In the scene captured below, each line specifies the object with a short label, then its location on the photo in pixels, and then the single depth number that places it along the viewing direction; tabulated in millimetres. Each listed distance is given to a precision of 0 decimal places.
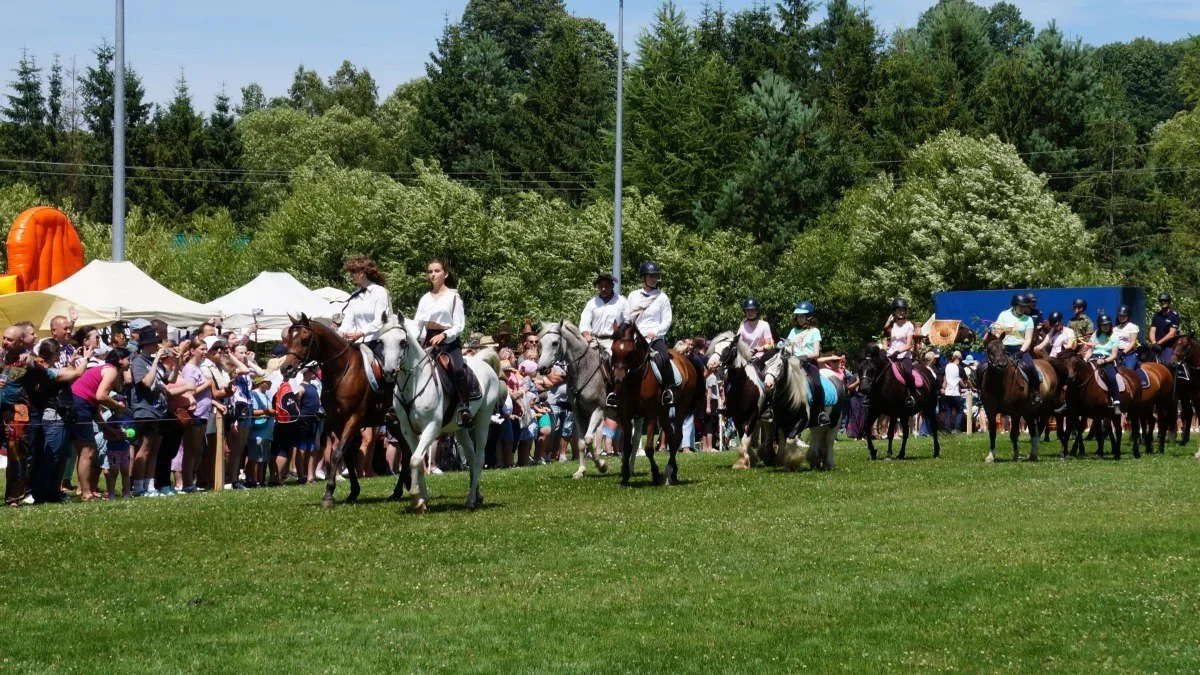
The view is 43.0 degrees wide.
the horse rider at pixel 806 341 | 24359
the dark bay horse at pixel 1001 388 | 26016
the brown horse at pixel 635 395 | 20281
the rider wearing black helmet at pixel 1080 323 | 34094
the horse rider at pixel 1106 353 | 28109
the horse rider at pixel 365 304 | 18391
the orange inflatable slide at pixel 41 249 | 38562
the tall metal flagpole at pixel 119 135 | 30531
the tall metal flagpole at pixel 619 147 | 41219
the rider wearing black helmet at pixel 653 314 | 21281
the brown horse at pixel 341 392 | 18094
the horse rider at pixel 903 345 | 27375
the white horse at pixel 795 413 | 23344
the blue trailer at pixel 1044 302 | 43938
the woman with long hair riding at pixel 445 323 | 18062
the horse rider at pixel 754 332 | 23812
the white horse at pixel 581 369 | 22547
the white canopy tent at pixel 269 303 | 37938
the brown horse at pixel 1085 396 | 27781
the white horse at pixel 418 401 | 17547
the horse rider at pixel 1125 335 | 29312
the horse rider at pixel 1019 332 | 26078
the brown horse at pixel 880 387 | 27219
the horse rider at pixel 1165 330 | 31047
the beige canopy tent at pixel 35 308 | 29422
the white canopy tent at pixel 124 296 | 31844
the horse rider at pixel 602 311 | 22250
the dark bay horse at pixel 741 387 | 23578
